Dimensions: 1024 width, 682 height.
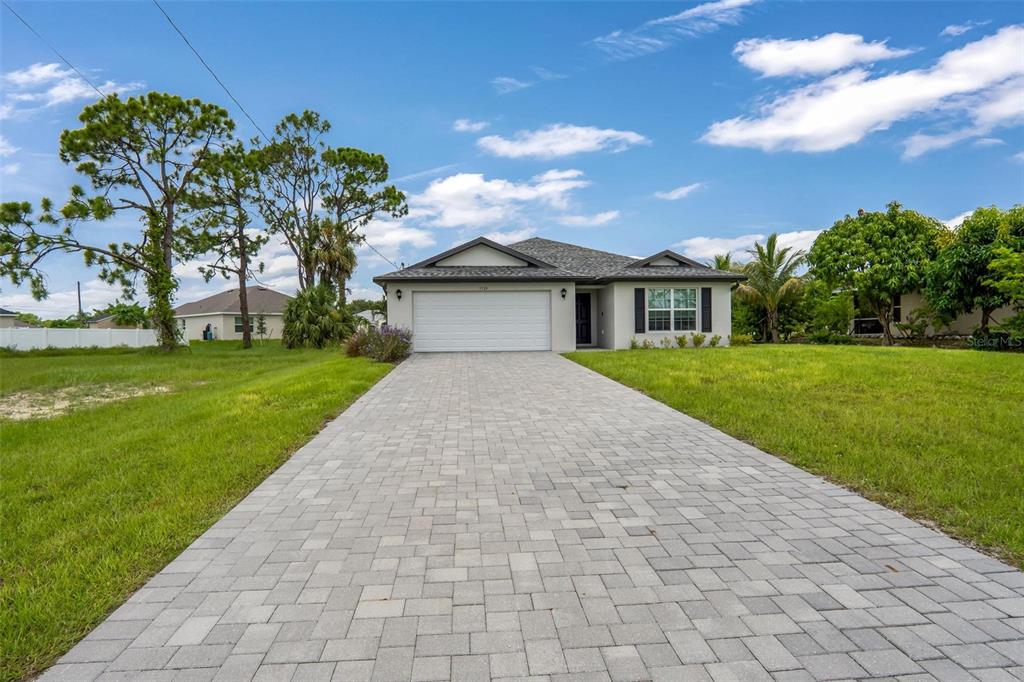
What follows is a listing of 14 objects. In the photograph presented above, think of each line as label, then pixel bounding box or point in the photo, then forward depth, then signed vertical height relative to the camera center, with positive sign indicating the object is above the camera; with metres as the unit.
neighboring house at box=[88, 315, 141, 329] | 51.19 +1.21
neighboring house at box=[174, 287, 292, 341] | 43.44 +1.67
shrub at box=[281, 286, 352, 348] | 24.83 +0.41
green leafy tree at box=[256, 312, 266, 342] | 34.06 +0.45
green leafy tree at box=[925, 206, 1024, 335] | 17.95 +2.05
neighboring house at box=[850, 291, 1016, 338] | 21.63 -0.04
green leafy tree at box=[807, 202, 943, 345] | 22.27 +2.95
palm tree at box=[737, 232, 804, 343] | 23.88 +2.20
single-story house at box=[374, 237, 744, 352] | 17.89 +0.92
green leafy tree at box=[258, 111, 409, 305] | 32.06 +9.63
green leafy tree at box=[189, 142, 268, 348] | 27.86 +6.83
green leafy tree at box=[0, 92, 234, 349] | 23.67 +6.67
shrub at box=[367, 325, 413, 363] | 14.78 -0.48
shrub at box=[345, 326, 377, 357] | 15.64 -0.41
